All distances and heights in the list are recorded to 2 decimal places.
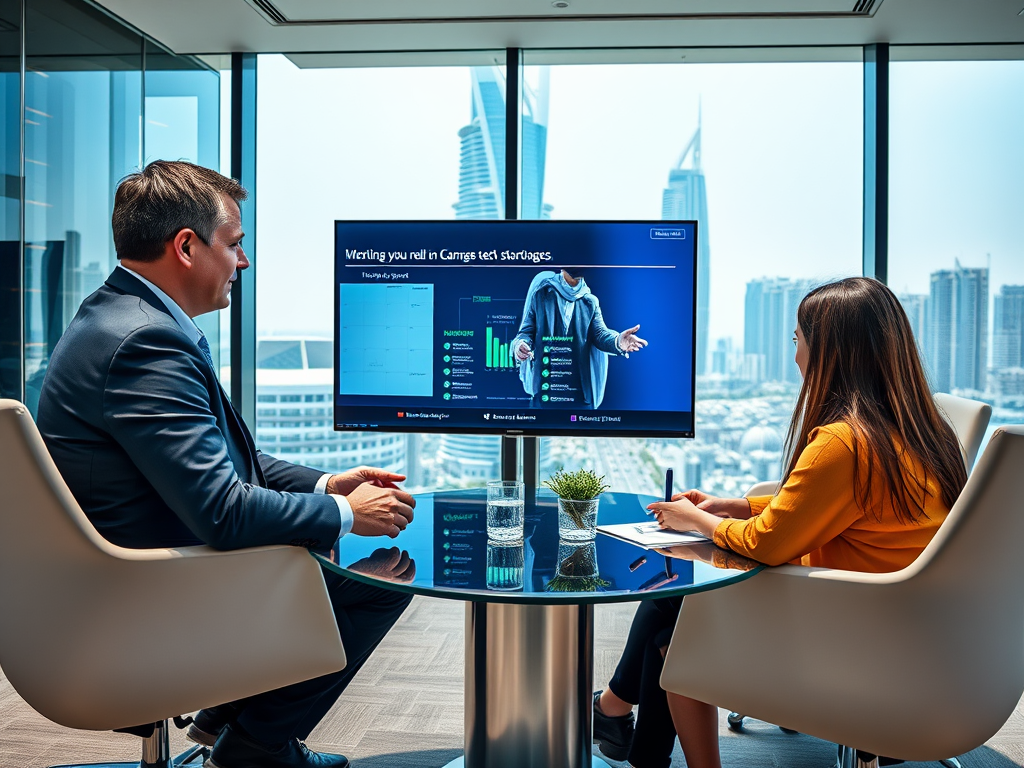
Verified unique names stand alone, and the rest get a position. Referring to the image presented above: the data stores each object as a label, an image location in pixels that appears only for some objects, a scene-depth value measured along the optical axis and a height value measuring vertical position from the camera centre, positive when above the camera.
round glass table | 1.60 -0.56
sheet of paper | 1.82 -0.37
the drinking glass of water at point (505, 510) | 1.82 -0.30
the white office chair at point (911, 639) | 1.43 -0.49
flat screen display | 2.95 +0.18
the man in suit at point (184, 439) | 1.57 -0.14
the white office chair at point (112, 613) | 1.45 -0.46
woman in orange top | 1.58 -0.16
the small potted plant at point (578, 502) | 1.79 -0.28
